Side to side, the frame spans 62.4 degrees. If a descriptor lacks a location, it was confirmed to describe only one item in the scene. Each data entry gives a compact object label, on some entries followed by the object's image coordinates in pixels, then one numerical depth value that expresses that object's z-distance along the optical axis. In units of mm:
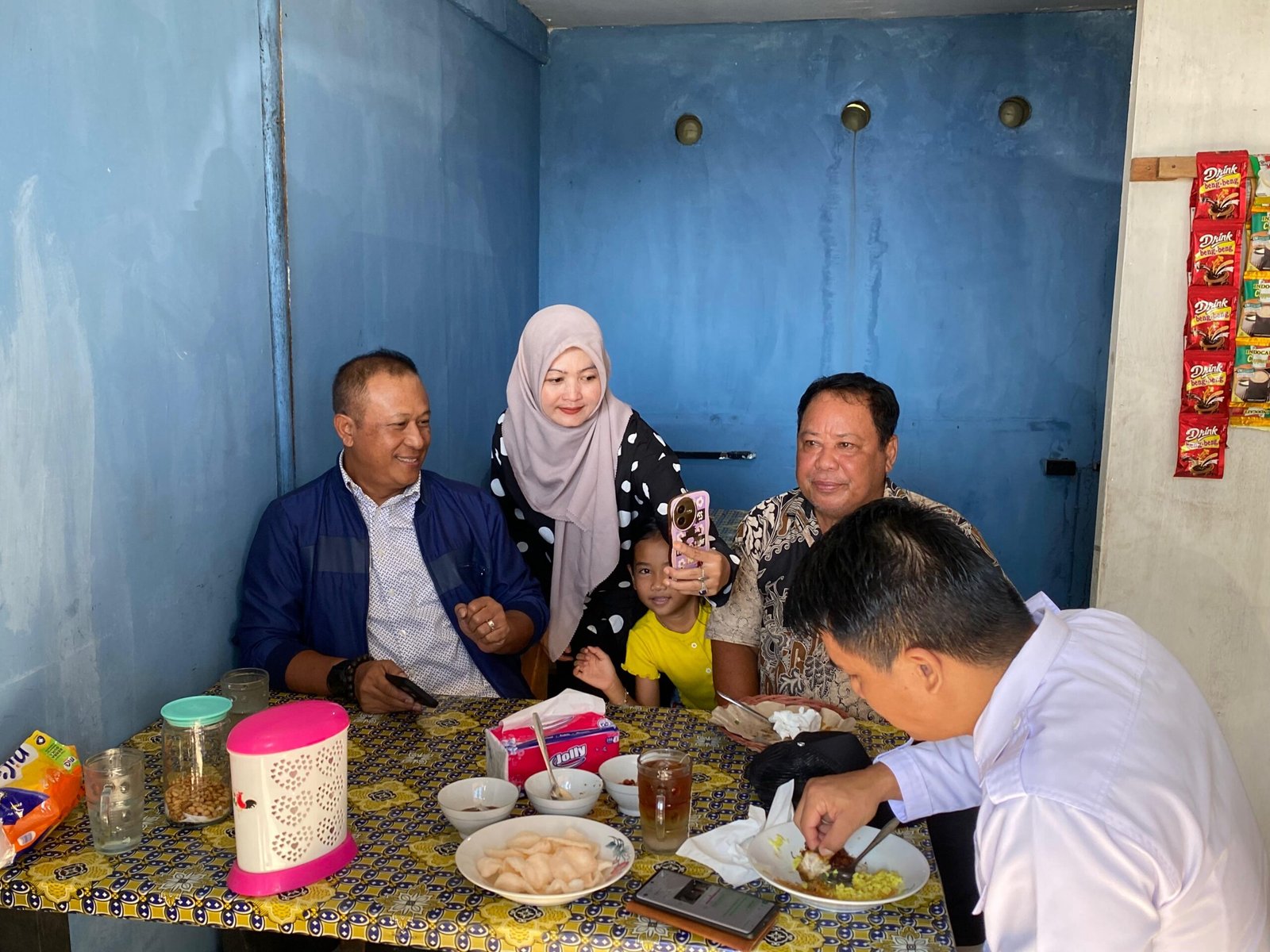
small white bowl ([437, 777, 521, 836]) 1565
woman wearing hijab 2773
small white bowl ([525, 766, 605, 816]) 1620
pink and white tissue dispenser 1400
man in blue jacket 2377
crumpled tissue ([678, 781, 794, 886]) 1472
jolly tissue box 1736
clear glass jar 1605
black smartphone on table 1334
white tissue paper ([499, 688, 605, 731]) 1778
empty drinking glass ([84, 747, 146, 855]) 1522
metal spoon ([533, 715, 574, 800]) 1651
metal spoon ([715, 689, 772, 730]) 1955
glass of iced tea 1500
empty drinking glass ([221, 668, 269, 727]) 1938
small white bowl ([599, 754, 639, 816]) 1639
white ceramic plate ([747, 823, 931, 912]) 1419
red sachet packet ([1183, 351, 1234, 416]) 2895
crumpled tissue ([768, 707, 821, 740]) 1885
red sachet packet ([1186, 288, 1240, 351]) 2879
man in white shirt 1022
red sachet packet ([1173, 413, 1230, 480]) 2920
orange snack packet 1495
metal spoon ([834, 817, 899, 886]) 1478
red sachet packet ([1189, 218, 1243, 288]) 2854
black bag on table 1661
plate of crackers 1396
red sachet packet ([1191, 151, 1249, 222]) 2824
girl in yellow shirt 2660
